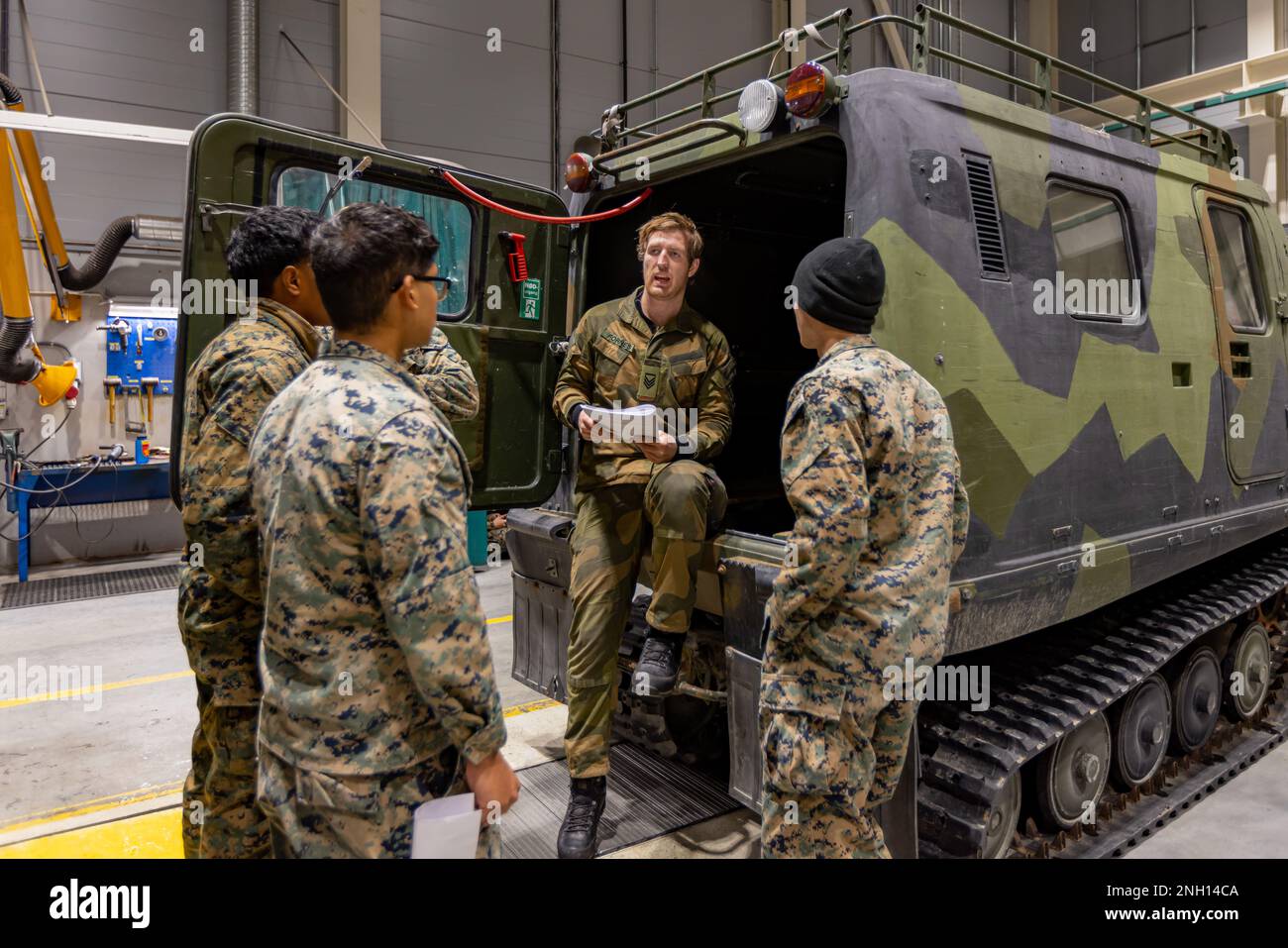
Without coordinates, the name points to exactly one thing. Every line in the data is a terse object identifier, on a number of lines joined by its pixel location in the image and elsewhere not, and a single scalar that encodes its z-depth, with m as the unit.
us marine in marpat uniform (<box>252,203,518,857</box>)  1.76
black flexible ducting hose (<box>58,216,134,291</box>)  8.93
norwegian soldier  3.32
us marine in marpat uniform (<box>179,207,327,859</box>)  2.61
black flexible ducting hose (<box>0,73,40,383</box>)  7.80
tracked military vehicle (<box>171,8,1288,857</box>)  3.00
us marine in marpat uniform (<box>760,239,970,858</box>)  2.34
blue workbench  8.59
